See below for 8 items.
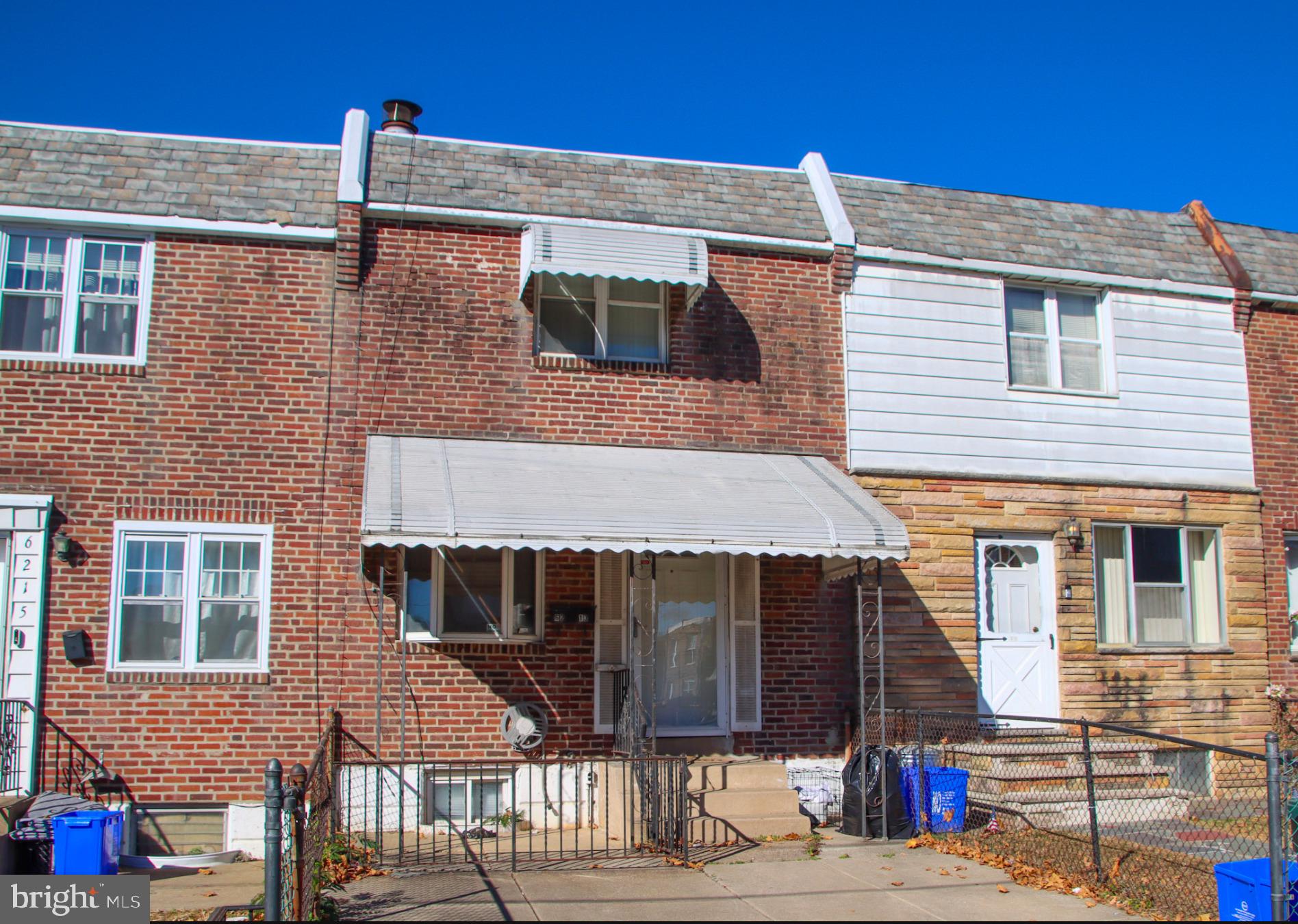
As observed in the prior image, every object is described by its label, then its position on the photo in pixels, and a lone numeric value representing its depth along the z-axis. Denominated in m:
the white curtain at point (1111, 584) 12.65
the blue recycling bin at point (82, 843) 8.84
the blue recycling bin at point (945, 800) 10.13
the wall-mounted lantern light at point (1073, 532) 12.36
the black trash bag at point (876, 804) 10.12
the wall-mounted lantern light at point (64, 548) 10.20
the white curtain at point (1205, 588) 12.95
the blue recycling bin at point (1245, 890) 7.05
